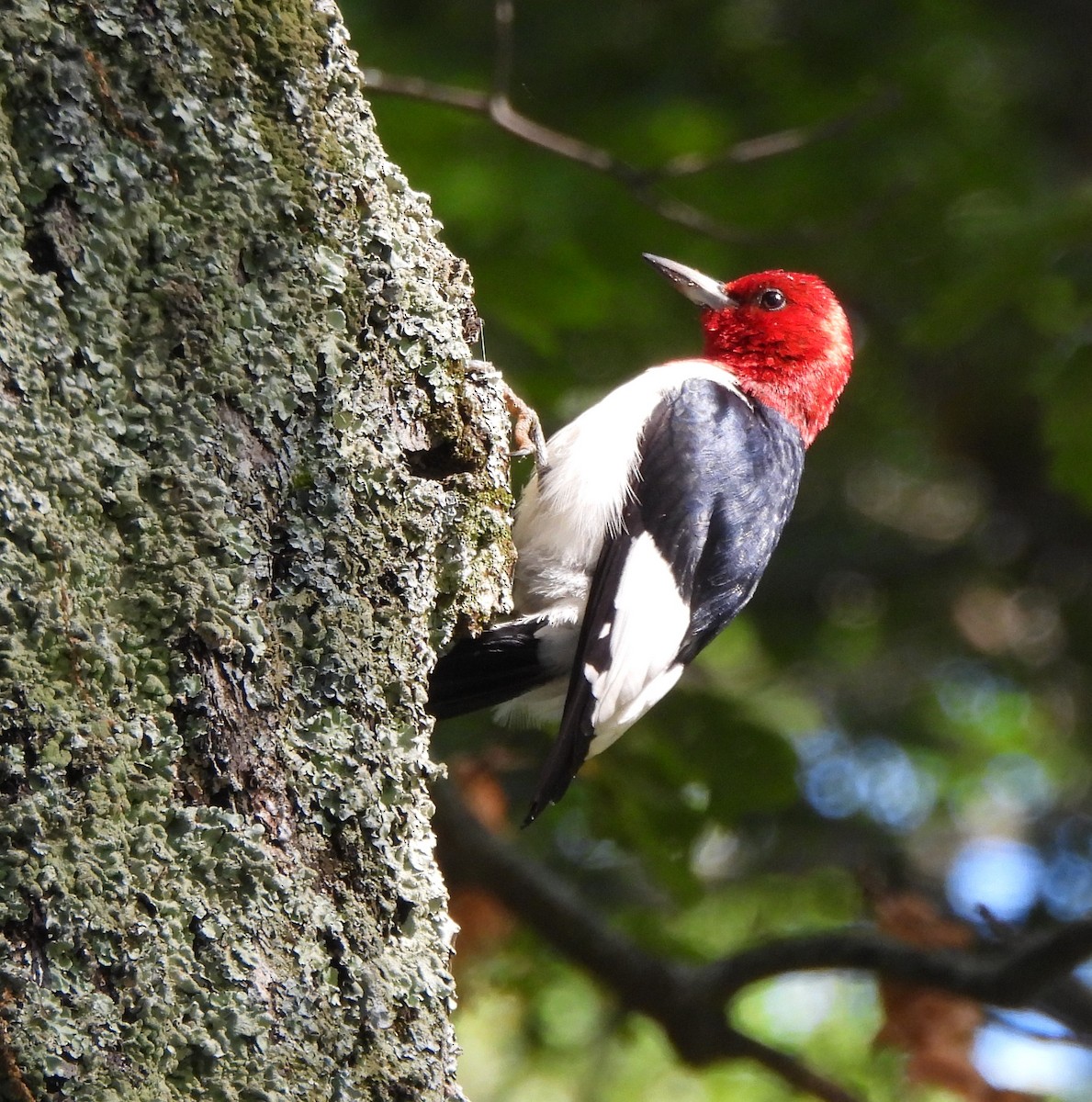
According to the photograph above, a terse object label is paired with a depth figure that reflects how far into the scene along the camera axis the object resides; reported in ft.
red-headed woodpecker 20.92
